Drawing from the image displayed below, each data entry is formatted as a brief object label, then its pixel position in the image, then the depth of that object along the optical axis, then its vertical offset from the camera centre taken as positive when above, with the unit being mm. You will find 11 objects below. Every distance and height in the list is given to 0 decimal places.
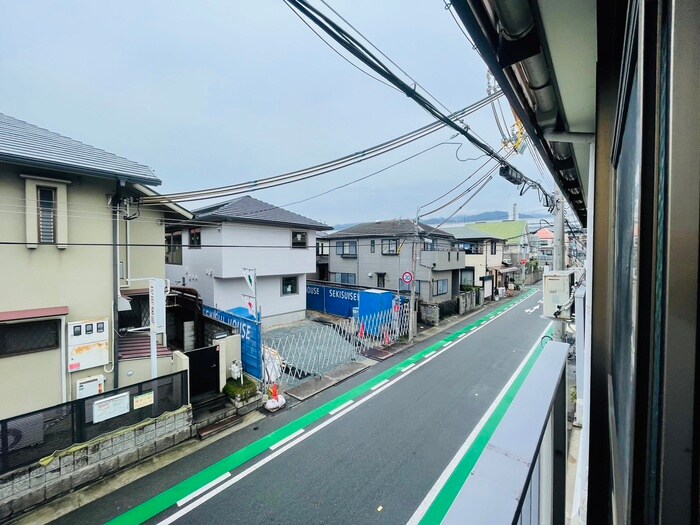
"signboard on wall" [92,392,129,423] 5551 -2652
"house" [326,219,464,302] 17062 -196
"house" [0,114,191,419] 5867 -158
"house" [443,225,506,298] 21953 -205
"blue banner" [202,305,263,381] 8234 -2334
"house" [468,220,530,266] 33562 +1780
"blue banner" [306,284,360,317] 15961 -2268
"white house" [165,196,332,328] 12977 -51
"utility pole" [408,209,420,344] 12734 -2410
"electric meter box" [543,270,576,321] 6188 -711
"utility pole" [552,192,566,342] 7292 +422
